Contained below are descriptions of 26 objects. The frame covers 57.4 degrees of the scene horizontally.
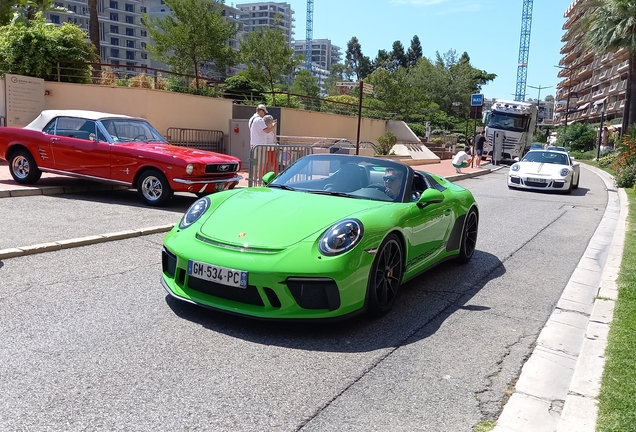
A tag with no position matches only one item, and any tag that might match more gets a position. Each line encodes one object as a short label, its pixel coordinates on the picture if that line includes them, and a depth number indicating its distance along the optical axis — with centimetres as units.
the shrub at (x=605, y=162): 3445
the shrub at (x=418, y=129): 4269
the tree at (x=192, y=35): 3219
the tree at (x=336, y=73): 9444
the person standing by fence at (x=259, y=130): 1176
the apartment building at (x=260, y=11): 18100
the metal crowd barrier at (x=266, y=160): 1089
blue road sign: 2773
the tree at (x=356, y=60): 12350
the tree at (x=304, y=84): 6341
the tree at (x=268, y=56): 3819
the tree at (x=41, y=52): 1756
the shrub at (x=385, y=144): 2927
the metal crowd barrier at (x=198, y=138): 1841
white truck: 3262
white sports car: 1697
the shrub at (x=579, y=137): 6172
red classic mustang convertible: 970
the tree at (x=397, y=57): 12244
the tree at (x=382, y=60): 11925
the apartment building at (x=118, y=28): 10481
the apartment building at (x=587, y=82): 7750
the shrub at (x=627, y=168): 1848
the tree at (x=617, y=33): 3503
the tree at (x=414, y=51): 12350
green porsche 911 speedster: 403
